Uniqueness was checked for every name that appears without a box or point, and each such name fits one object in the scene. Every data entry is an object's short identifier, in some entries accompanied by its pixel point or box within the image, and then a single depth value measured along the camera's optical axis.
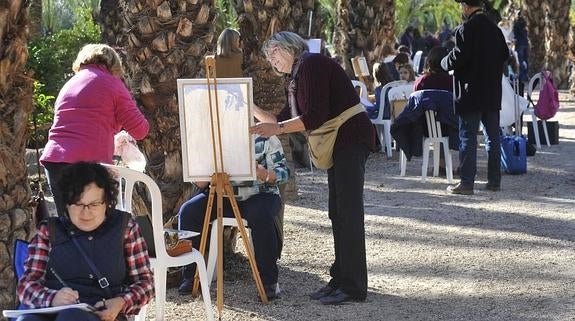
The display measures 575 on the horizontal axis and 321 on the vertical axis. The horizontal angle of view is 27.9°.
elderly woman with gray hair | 6.68
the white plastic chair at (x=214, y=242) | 7.29
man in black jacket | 10.84
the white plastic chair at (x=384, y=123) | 14.26
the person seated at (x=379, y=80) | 14.72
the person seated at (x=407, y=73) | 14.53
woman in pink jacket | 6.44
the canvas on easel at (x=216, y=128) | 6.54
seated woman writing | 4.61
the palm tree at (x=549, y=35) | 26.00
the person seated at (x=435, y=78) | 12.22
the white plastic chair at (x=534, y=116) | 14.85
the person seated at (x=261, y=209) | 7.18
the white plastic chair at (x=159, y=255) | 6.09
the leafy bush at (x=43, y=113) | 11.49
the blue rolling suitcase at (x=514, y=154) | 12.64
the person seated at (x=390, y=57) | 16.71
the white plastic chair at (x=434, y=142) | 12.08
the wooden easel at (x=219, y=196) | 6.54
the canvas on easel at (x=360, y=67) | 16.27
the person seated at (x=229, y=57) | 8.57
